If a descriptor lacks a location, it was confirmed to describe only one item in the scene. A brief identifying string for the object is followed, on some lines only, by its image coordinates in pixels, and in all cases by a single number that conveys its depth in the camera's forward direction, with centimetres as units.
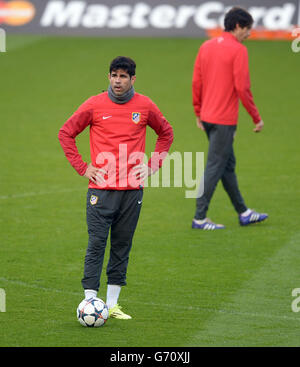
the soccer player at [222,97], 2162
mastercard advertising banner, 5228
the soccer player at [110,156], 1493
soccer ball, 1475
